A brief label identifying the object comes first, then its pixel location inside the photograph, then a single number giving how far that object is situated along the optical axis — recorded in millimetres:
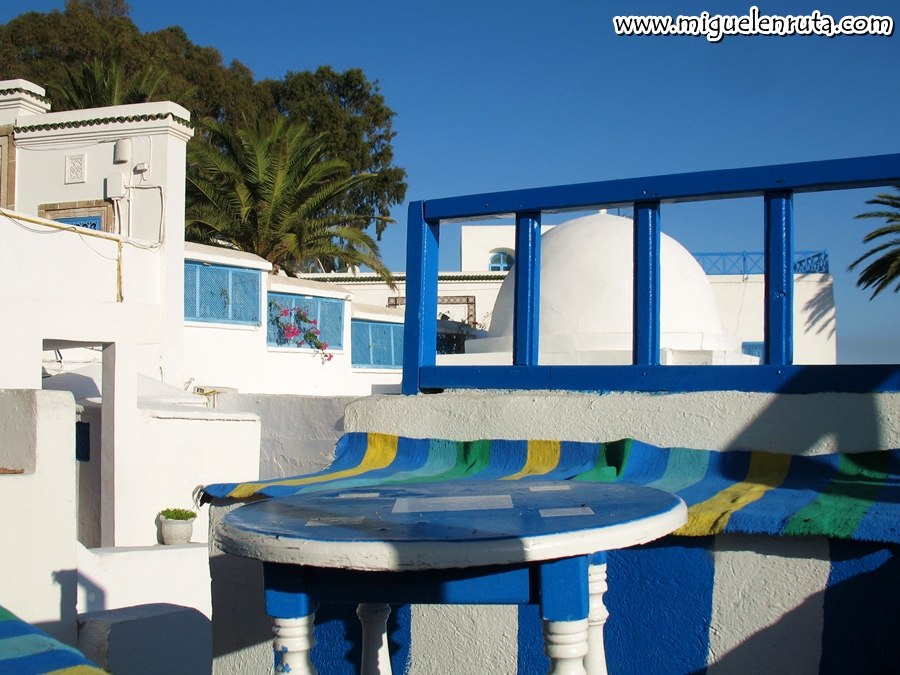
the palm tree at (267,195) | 17359
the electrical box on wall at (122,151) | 12617
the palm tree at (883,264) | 18906
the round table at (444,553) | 1348
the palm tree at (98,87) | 18734
